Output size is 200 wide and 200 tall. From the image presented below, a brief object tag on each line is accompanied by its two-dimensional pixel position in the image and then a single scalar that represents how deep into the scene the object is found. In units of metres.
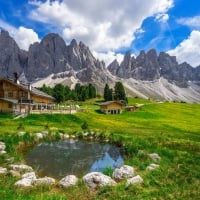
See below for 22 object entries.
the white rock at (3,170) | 15.51
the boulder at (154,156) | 19.68
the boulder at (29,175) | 14.55
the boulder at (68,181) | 14.01
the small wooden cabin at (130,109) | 71.94
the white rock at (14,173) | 15.05
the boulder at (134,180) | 13.83
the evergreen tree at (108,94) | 98.58
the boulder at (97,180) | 13.94
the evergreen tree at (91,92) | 106.65
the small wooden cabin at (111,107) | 66.37
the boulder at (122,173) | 15.50
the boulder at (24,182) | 13.55
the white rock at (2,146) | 21.24
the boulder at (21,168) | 16.38
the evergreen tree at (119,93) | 95.26
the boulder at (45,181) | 14.03
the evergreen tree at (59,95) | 88.94
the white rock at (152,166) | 16.98
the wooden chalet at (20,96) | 48.66
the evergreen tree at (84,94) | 99.59
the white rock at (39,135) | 28.19
